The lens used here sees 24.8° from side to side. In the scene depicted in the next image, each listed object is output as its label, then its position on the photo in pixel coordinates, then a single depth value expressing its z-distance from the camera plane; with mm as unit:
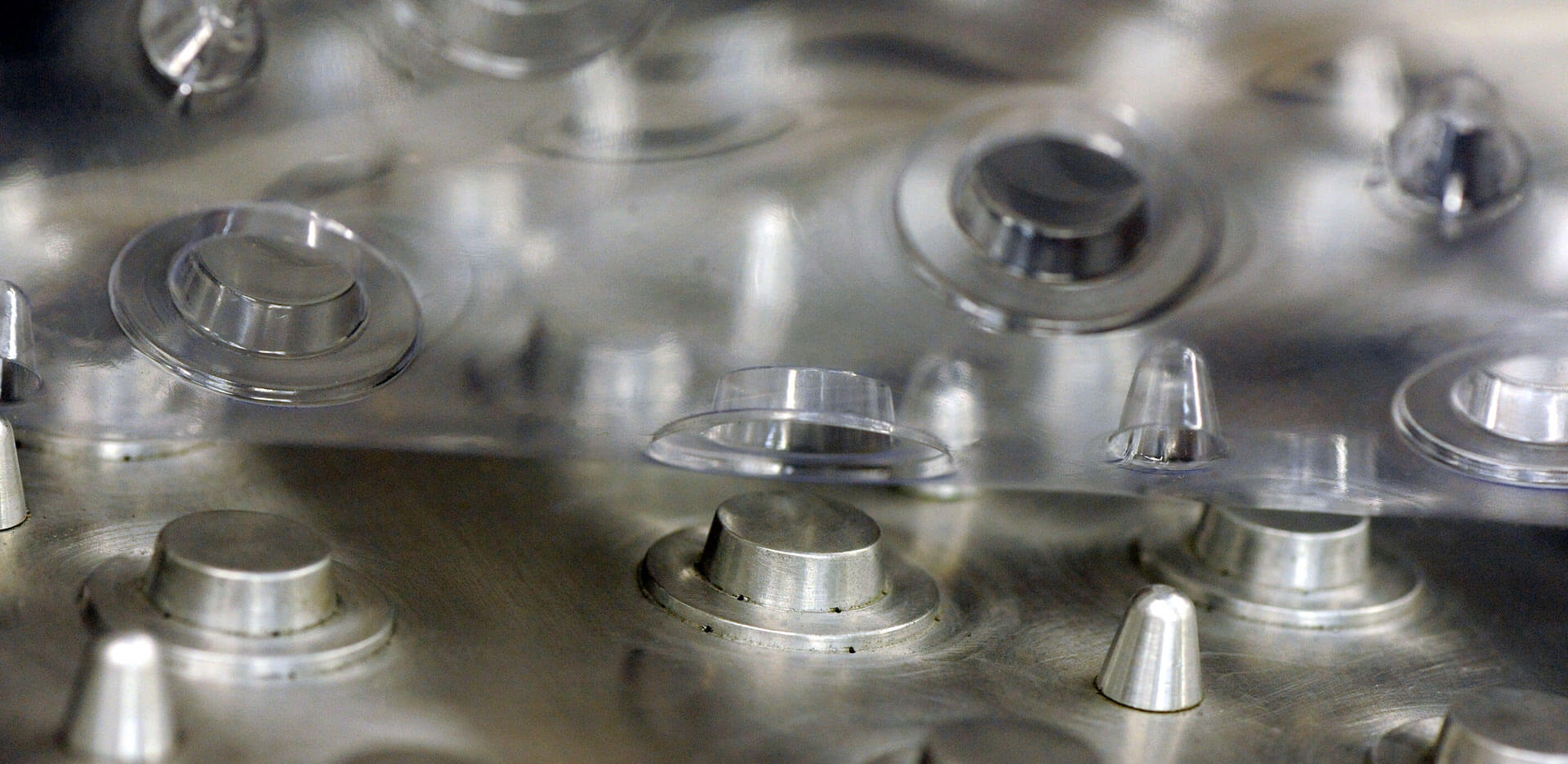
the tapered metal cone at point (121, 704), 381
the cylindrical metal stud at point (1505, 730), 402
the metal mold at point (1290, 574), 448
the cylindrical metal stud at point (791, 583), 426
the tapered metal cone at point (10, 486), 424
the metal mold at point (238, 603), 401
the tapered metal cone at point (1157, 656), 416
